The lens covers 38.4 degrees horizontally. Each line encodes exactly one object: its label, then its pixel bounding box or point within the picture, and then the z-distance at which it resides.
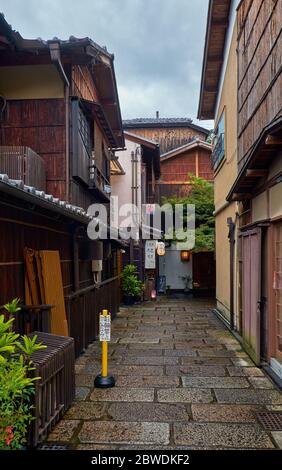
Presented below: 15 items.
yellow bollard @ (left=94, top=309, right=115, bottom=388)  6.06
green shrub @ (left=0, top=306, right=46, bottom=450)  3.27
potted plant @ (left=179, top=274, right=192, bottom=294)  21.12
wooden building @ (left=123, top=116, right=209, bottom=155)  31.67
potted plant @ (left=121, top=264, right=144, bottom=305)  17.08
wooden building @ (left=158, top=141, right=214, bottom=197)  24.88
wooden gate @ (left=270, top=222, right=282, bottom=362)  6.50
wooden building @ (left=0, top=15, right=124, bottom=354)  7.89
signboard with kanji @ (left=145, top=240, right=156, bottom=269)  18.92
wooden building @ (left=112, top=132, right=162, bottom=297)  18.92
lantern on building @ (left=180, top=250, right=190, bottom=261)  21.09
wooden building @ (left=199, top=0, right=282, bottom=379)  6.52
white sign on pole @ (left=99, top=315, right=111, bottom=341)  6.21
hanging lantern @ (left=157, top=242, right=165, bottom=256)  19.30
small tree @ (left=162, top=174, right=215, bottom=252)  18.81
